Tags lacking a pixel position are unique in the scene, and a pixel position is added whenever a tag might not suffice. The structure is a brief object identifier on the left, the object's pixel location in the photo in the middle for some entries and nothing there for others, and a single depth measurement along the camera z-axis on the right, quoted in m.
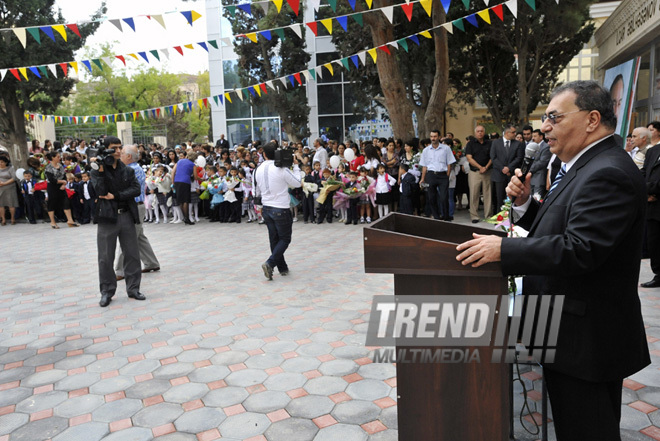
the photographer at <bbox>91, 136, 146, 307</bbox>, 6.21
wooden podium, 2.19
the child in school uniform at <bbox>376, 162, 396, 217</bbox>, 11.79
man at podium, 1.92
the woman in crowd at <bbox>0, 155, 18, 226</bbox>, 13.88
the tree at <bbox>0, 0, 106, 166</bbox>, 17.11
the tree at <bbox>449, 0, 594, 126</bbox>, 15.81
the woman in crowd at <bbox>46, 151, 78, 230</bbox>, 13.20
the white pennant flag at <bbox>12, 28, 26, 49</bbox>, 9.23
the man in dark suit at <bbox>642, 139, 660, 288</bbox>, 6.07
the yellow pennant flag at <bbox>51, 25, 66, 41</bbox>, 9.23
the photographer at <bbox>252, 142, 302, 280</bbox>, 7.10
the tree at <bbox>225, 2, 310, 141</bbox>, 24.25
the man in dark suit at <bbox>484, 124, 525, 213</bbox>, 10.13
